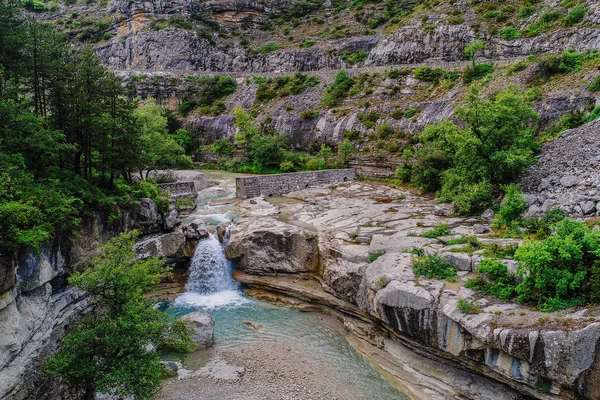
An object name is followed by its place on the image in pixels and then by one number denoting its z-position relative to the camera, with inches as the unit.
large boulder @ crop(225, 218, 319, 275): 749.9
